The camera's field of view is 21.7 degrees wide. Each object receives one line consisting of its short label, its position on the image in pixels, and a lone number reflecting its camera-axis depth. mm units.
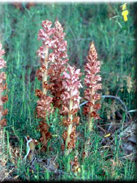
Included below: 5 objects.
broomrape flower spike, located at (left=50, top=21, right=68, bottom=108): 2701
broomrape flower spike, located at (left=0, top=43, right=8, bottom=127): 2578
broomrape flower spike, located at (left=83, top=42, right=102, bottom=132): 2645
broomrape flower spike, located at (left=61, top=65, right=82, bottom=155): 2420
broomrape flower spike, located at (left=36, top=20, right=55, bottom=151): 2609
